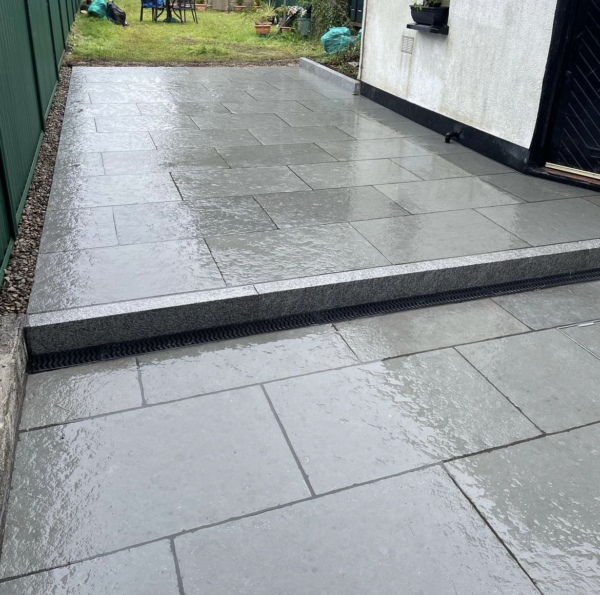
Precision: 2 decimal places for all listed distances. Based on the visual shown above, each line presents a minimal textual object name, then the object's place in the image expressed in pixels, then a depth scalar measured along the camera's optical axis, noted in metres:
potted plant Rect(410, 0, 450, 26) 7.11
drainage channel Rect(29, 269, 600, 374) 3.47
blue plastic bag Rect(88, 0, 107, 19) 17.89
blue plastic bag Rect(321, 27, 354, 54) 12.30
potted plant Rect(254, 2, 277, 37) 16.27
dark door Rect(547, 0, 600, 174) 5.52
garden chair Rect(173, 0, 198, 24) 18.64
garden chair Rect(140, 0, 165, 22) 18.58
